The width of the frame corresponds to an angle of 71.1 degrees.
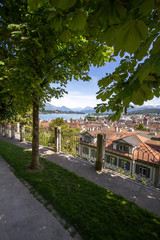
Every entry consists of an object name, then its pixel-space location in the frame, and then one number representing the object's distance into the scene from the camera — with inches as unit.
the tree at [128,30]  29.9
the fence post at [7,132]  575.2
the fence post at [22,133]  426.0
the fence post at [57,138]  296.2
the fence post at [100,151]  214.4
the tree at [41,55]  122.9
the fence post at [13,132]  506.6
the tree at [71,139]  338.3
